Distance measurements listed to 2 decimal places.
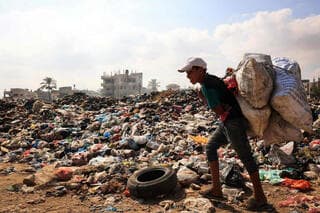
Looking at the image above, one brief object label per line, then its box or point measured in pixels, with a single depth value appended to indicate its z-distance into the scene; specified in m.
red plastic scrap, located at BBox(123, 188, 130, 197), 4.28
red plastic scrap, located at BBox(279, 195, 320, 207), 3.71
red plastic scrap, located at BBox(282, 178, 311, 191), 4.27
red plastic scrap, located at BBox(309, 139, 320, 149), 6.42
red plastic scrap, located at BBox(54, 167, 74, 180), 5.34
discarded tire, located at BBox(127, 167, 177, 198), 4.08
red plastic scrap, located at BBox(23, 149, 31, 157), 7.99
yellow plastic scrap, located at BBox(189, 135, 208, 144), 7.44
